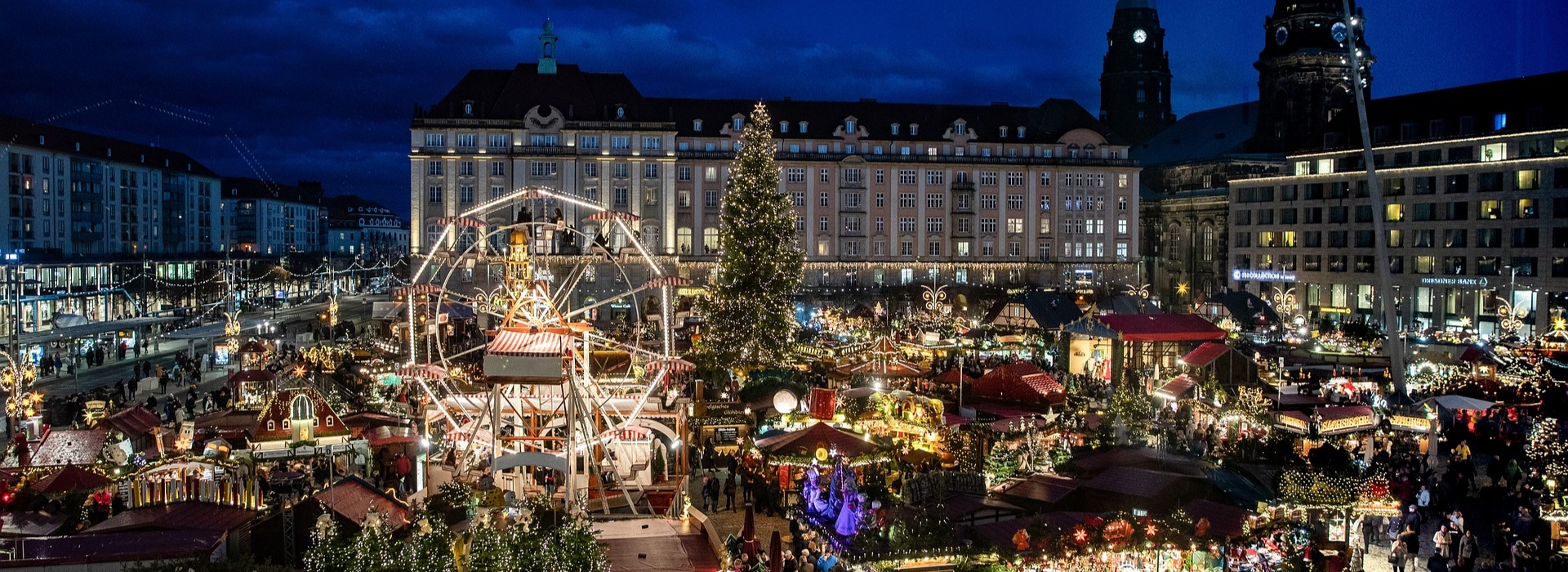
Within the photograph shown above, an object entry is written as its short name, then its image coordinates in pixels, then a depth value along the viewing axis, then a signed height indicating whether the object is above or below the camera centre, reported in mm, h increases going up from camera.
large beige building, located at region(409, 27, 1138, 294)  71688 +7146
